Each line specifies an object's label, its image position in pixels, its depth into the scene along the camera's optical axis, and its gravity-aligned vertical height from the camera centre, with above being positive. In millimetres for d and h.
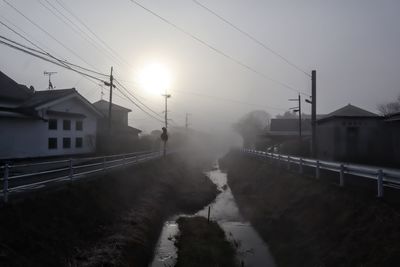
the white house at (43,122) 23109 +1610
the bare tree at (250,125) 97562 +6718
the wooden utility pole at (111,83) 30025 +5189
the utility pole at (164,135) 35850 +1005
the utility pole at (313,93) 23344 +3484
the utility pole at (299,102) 41056 +5103
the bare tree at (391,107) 78119 +8933
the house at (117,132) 33594 +1385
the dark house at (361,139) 27156 +605
